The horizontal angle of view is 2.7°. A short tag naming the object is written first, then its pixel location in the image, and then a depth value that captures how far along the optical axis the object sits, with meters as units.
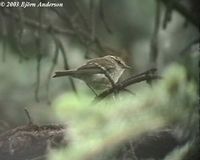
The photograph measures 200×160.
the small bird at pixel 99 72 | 5.27
